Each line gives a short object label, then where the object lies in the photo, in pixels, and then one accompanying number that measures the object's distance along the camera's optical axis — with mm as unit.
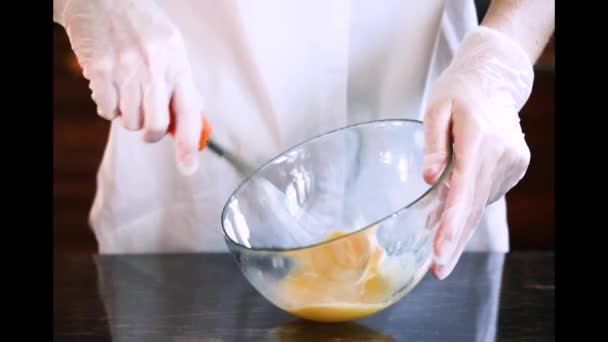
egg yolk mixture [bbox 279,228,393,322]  1058
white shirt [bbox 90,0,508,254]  1237
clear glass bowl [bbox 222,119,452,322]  1071
